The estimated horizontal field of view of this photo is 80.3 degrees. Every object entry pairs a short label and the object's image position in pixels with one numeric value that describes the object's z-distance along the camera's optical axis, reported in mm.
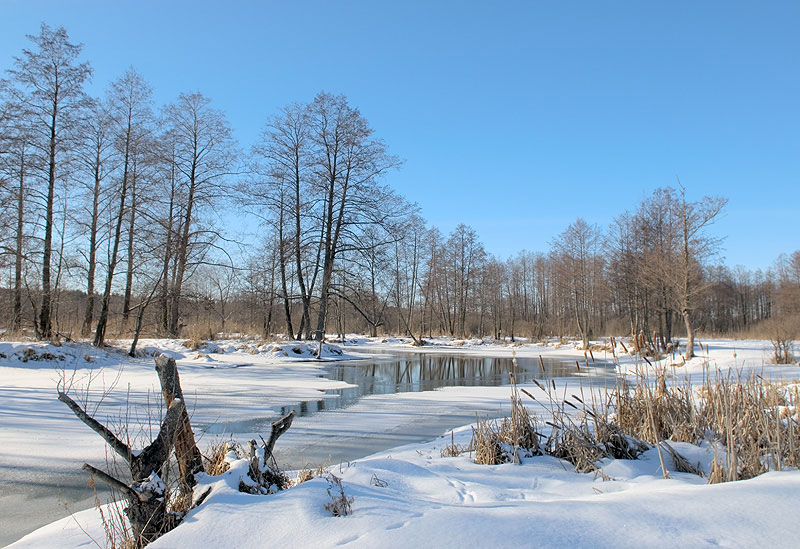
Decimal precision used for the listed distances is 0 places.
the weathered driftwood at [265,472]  3047
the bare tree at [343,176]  23406
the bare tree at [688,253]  18609
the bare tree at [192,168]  19875
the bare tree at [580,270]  32438
